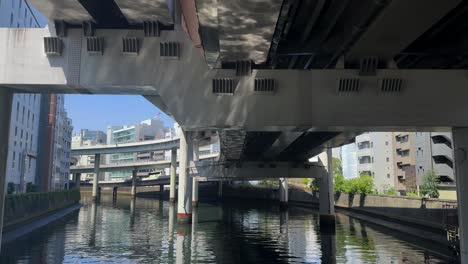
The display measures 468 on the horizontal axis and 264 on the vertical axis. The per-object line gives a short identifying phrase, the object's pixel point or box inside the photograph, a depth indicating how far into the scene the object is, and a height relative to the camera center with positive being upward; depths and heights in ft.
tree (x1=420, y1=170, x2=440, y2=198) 196.95 -0.27
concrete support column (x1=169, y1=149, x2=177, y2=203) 357.78 +8.68
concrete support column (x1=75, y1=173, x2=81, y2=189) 507.87 +3.99
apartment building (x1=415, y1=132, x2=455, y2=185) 245.45 +17.27
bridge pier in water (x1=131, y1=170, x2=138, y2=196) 472.85 -1.58
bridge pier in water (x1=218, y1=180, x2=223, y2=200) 420.77 -5.87
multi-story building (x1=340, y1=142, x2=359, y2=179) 385.87 +21.55
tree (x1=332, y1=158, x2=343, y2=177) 425.32 +19.34
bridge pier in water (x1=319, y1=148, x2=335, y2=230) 161.68 -6.30
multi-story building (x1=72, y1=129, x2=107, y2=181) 630.13 +9.54
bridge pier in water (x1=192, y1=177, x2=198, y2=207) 293.64 -7.77
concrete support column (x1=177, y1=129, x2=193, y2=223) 177.68 +0.42
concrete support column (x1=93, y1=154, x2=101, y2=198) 431.02 +8.78
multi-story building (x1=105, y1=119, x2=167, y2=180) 622.95 +37.35
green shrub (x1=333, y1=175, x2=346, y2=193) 256.48 +0.56
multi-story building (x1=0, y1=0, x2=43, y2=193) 224.33 +34.07
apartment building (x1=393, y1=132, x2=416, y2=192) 298.76 +18.41
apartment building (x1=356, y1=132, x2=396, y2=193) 333.42 +21.85
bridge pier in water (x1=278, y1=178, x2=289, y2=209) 288.10 -6.08
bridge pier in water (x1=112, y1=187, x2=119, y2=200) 522.19 -10.67
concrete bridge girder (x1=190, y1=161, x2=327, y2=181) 167.12 +5.48
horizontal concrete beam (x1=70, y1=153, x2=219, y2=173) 434.42 +17.68
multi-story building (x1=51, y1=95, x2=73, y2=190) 354.33 +33.38
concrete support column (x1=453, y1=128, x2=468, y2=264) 47.19 +0.65
